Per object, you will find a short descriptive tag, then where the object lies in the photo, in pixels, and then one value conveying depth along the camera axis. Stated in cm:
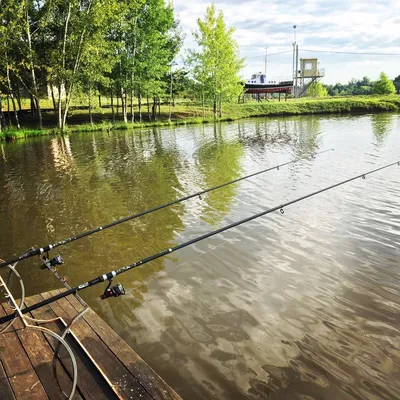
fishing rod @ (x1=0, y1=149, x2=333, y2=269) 450
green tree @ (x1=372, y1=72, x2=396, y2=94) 8588
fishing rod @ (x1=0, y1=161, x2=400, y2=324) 350
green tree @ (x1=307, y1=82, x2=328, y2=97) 10499
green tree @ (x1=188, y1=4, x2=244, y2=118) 5056
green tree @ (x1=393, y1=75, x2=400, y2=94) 12169
